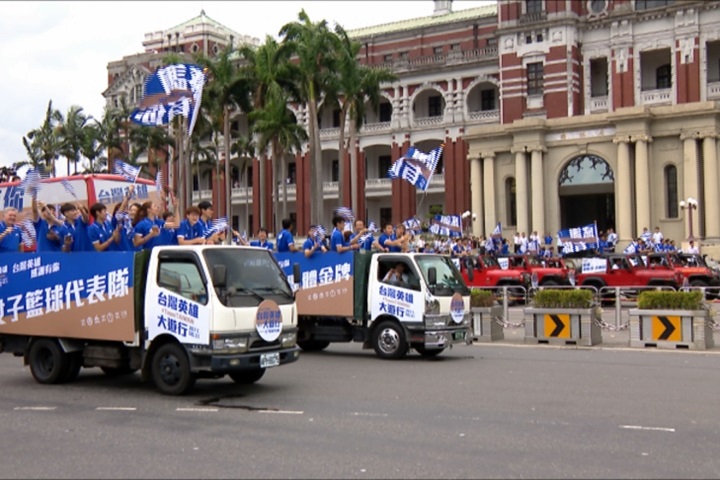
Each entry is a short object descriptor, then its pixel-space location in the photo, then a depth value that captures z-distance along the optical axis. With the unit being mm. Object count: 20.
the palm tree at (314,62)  42969
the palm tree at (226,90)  47594
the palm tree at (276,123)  44000
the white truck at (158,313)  10859
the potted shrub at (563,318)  17875
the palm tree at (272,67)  43906
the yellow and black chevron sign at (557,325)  18016
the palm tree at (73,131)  63162
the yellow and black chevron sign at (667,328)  17031
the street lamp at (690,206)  39156
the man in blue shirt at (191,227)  12912
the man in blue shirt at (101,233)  12258
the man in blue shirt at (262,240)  18266
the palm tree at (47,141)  63844
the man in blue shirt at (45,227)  12727
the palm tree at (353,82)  43500
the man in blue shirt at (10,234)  14531
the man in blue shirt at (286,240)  16781
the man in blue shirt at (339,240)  16188
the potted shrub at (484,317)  19031
